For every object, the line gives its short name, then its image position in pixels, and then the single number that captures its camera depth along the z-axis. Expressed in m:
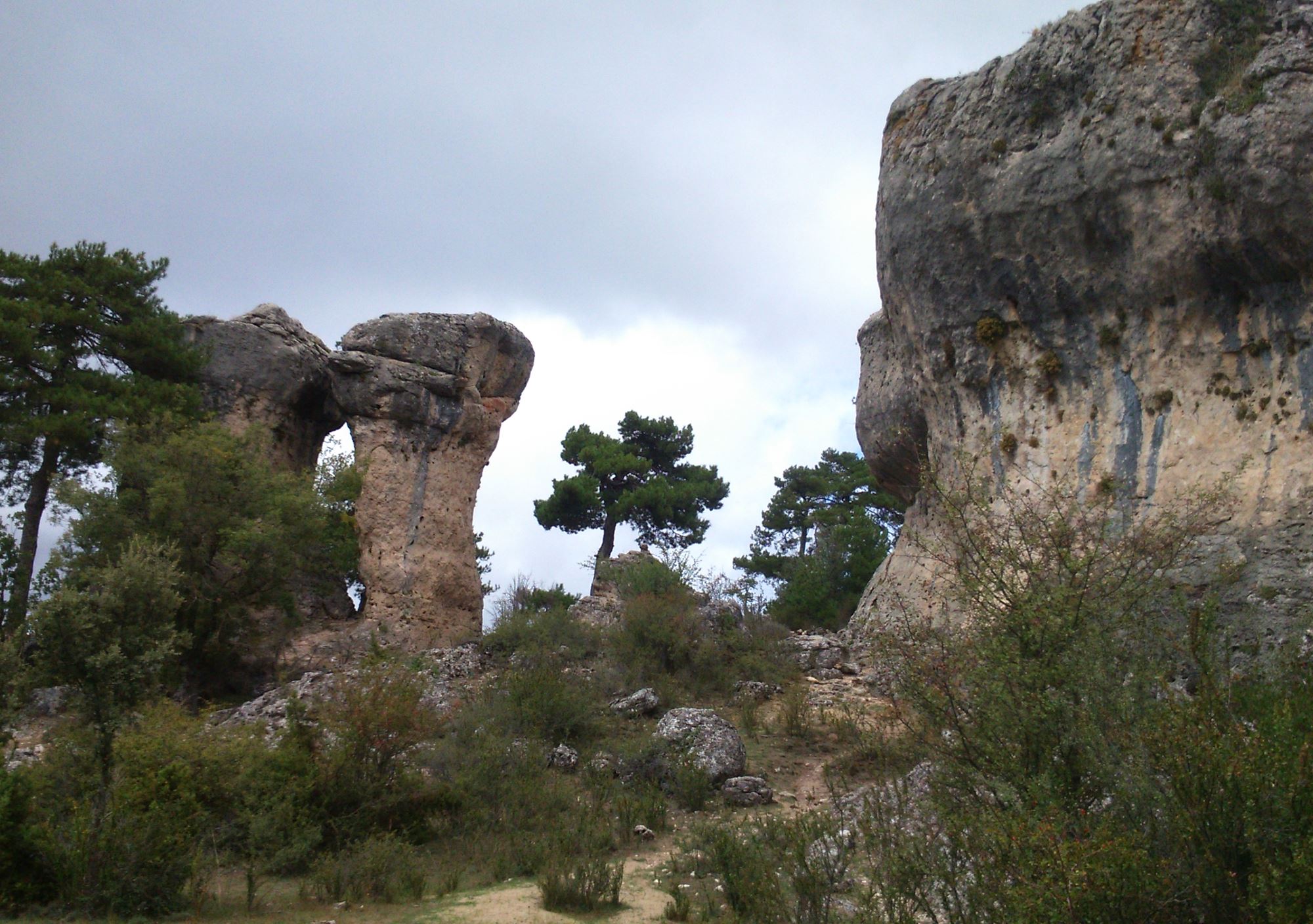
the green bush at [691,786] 11.53
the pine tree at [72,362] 18.78
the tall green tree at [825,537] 25.47
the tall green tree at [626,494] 30.52
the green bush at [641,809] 10.83
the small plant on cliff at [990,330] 15.25
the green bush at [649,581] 20.42
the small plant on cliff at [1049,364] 14.62
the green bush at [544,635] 18.42
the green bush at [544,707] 13.73
